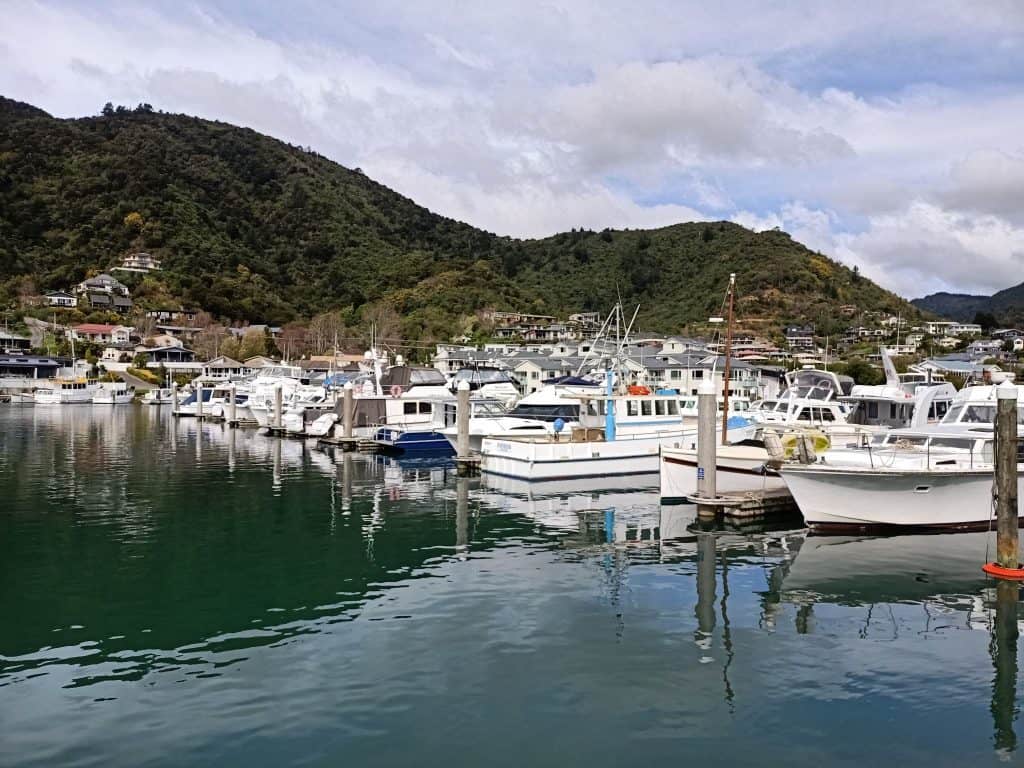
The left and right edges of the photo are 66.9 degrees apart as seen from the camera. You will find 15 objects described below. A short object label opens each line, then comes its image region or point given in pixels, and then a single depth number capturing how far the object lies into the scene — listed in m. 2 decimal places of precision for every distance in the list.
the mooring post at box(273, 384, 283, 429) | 49.84
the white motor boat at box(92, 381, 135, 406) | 89.56
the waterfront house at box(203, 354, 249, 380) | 101.56
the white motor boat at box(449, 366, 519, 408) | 53.38
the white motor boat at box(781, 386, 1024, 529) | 18.92
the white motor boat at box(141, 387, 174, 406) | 91.00
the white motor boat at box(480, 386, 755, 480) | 29.56
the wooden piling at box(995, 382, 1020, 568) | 15.15
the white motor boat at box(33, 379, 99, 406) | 87.88
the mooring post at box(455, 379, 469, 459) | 32.91
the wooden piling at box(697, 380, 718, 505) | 21.28
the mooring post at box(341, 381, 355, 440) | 42.28
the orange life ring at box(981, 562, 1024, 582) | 15.56
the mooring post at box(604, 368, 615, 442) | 30.47
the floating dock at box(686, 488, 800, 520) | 21.34
